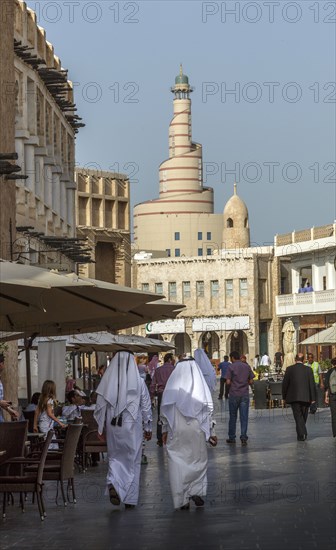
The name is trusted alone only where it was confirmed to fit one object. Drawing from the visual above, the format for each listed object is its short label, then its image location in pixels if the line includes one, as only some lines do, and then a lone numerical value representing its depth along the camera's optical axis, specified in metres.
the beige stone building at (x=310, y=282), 81.62
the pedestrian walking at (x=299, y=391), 25.17
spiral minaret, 133.50
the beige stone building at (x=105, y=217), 81.25
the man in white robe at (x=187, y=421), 14.42
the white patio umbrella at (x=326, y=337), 40.68
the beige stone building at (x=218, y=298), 97.69
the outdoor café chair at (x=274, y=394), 39.94
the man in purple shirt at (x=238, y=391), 24.73
